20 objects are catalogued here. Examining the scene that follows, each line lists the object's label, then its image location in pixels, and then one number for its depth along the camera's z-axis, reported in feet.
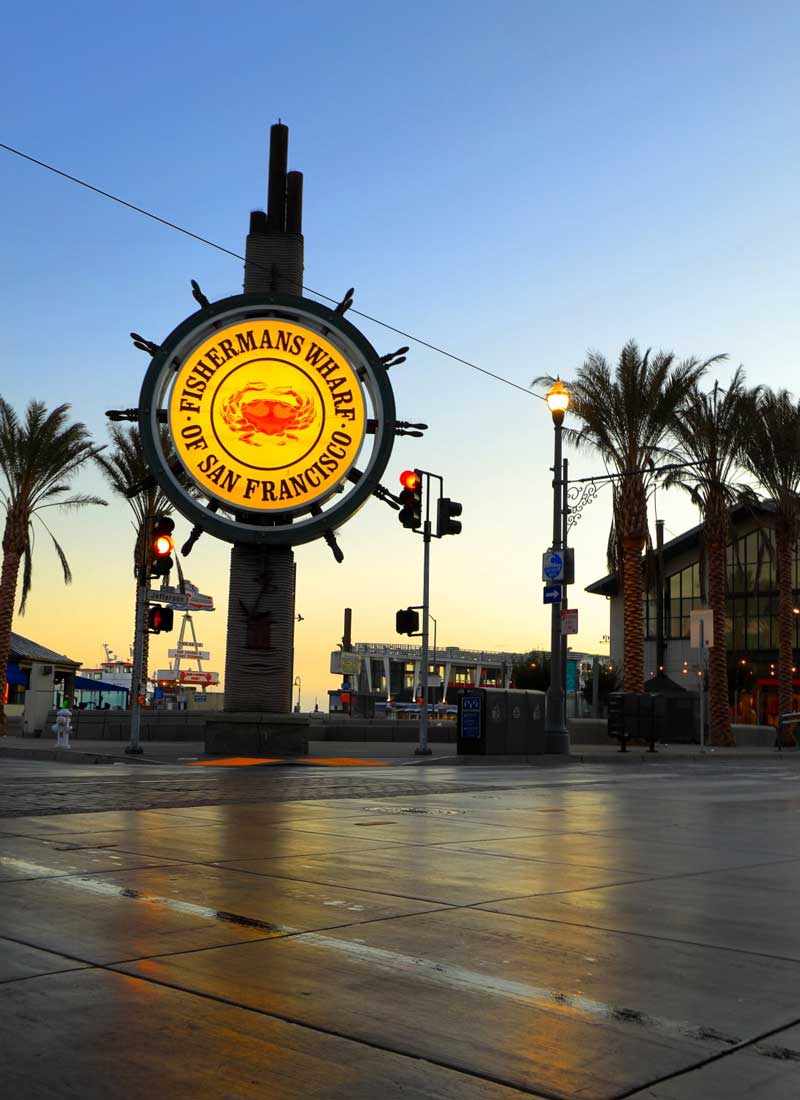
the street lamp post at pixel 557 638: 92.89
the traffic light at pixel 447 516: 89.86
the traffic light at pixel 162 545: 72.28
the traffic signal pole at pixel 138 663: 75.41
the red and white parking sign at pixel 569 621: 95.76
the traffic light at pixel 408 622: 92.48
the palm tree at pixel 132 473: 140.05
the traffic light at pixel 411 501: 86.79
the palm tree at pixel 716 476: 135.03
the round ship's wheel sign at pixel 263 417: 86.02
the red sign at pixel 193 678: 467.93
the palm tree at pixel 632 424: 126.31
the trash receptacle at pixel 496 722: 92.38
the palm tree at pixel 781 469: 145.68
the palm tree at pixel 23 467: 128.47
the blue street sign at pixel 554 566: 95.55
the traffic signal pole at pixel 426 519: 86.94
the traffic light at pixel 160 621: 74.28
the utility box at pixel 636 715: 113.09
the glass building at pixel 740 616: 221.25
